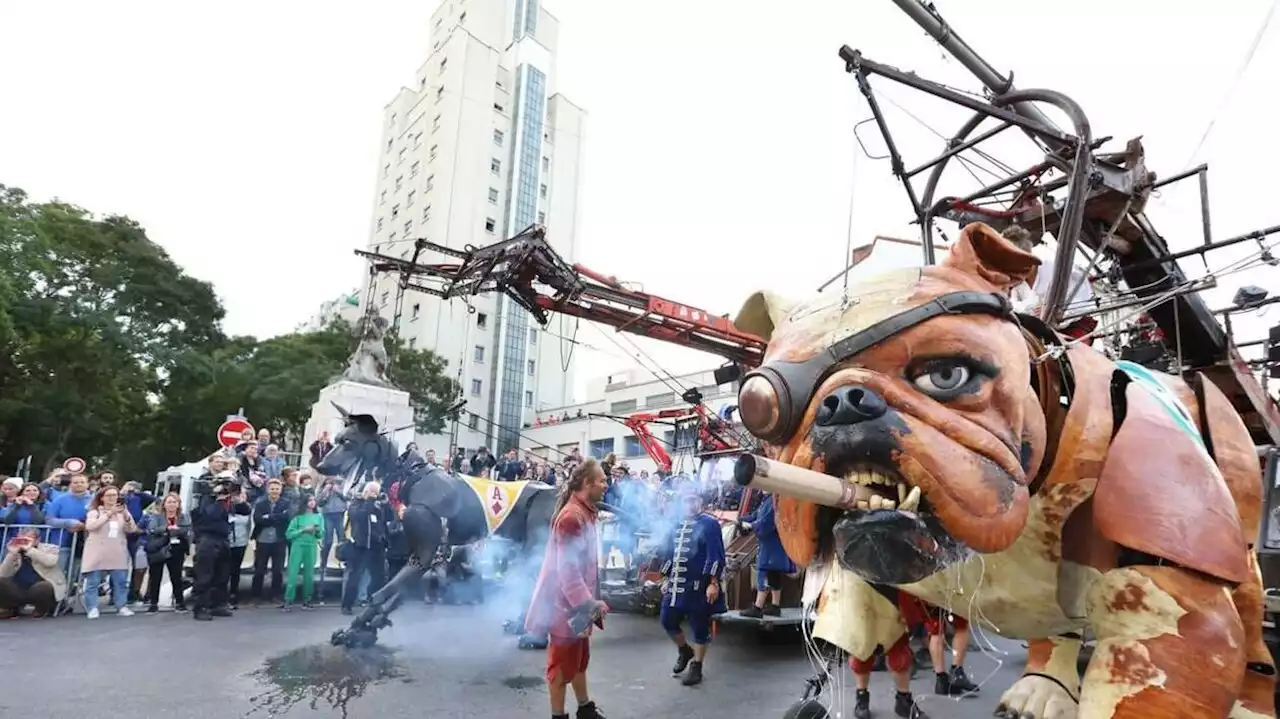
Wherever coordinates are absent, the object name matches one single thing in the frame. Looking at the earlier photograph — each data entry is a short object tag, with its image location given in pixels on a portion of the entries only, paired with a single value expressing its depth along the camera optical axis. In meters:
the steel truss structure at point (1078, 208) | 3.17
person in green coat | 9.55
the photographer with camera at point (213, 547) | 8.55
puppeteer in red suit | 4.52
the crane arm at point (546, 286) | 9.39
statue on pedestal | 14.05
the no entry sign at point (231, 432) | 11.92
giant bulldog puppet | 1.69
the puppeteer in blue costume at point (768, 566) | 7.46
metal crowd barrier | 8.31
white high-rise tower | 42.03
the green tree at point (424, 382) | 30.52
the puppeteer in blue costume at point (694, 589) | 6.26
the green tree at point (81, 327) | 21.11
